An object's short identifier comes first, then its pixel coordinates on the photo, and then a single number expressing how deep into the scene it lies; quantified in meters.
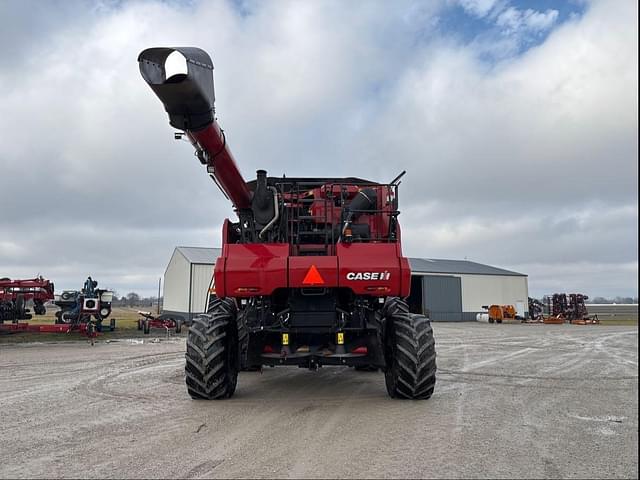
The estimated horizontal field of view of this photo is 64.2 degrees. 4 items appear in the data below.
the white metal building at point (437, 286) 34.59
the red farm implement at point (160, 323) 24.06
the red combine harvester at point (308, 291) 6.93
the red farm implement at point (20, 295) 19.44
